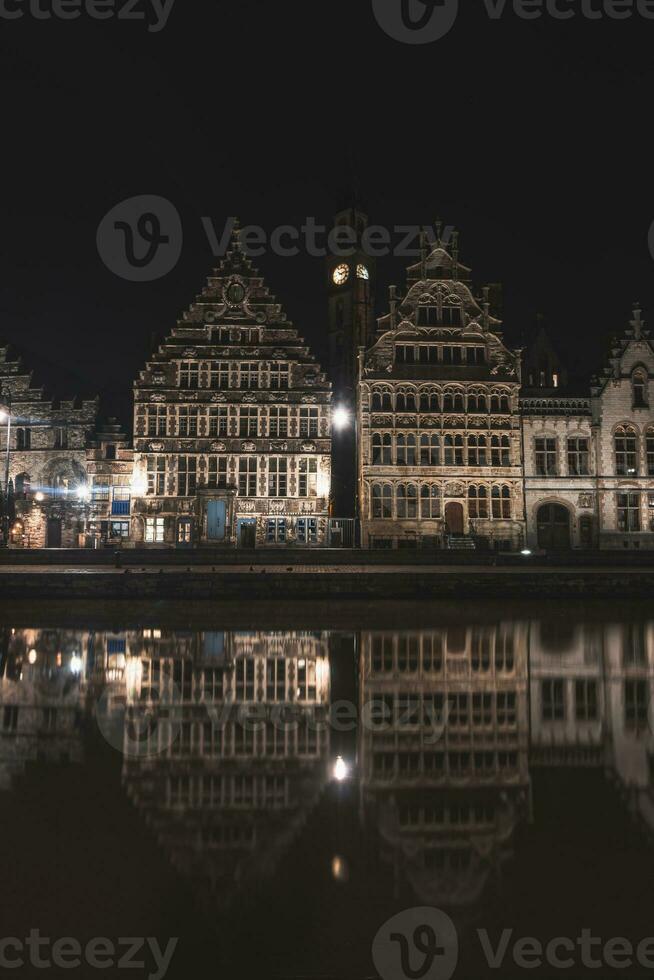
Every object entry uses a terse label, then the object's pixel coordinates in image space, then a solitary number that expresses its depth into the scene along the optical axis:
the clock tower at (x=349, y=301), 60.62
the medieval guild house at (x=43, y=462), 47.62
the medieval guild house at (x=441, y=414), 45.47
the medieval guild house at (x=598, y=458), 46.06
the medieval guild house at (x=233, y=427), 45.34
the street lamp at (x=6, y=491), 42.53
